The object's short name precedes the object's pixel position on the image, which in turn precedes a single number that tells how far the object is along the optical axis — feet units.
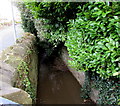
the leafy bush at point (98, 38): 5.78
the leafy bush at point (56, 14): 8.50
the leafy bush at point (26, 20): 20.78
